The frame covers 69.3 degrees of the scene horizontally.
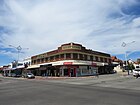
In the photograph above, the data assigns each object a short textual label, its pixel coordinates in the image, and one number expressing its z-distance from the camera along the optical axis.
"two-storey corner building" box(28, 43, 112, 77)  28.17
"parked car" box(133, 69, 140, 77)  20.68
